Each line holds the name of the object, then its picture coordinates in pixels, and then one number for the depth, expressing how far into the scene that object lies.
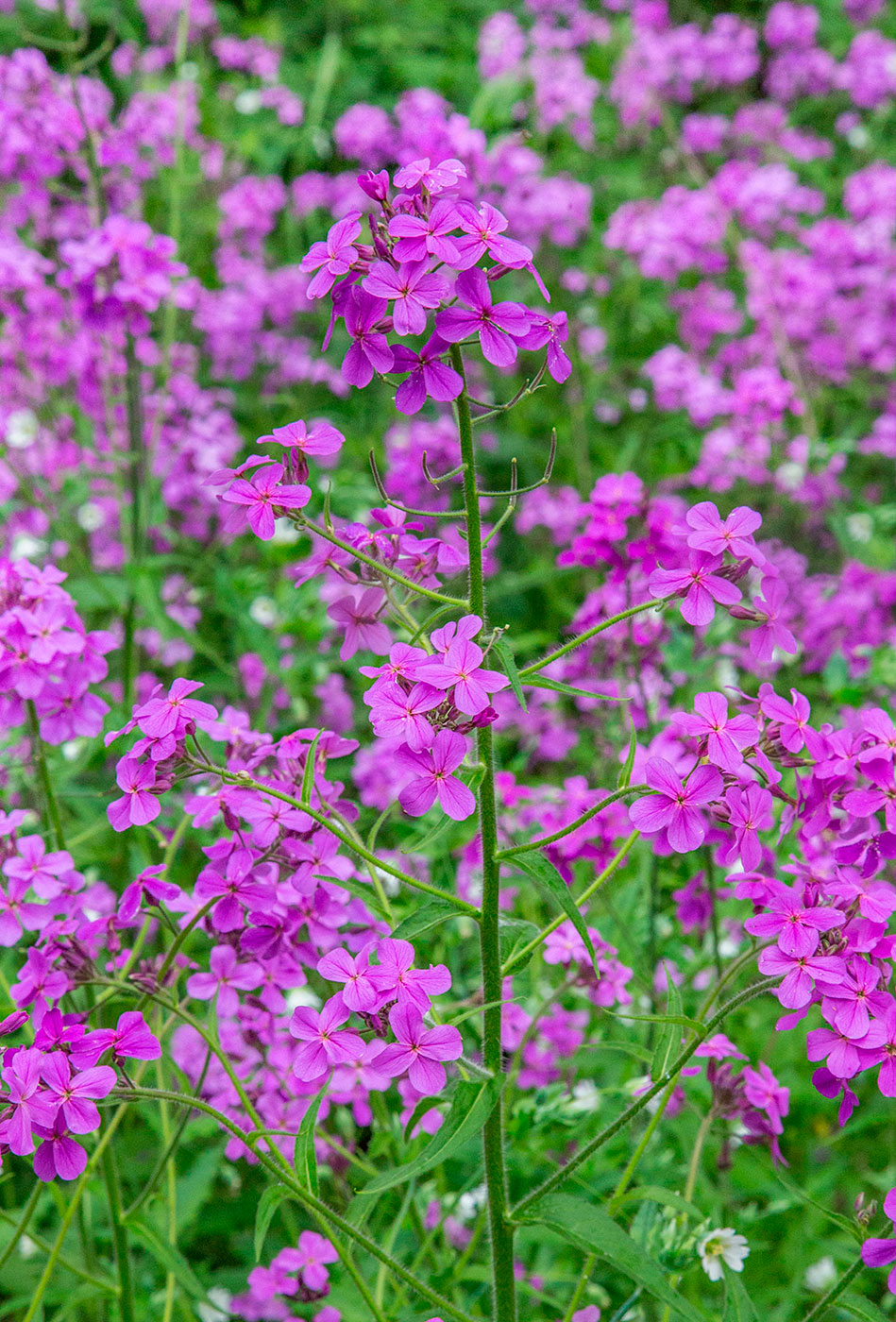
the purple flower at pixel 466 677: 0.95
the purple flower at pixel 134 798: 0.99
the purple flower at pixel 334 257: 0.97
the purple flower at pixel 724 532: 0.98
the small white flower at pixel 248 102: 2.87
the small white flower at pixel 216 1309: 1.10
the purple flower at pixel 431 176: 0.97
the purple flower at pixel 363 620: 1.02
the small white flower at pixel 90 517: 1.89
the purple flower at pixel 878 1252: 0.98
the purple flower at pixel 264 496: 0.98
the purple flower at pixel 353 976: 0.96
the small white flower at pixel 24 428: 1.92
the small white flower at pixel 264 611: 1.53
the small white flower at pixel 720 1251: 1.03
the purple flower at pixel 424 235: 0.96
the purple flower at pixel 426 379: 0.96
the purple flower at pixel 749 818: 0.98
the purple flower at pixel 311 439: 0.99
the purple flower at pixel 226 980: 1.03
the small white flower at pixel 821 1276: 1.22
